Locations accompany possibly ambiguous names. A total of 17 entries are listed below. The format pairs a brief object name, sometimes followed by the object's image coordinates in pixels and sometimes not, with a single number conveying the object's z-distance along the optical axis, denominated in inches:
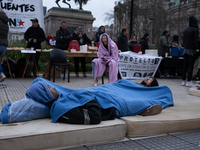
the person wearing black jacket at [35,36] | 340.8
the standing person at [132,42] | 389.5
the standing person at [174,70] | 421.0
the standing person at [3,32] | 232.3
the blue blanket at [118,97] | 107.0
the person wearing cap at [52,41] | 579.1
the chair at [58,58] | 296.3
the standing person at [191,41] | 275.1
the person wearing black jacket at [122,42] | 356.5
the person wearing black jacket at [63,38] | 345.4
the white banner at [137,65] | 342.3
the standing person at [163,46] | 391.5
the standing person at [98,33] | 351.3
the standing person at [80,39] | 367.2
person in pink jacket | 268.8
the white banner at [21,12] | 437.7
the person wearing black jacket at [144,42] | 429.0
